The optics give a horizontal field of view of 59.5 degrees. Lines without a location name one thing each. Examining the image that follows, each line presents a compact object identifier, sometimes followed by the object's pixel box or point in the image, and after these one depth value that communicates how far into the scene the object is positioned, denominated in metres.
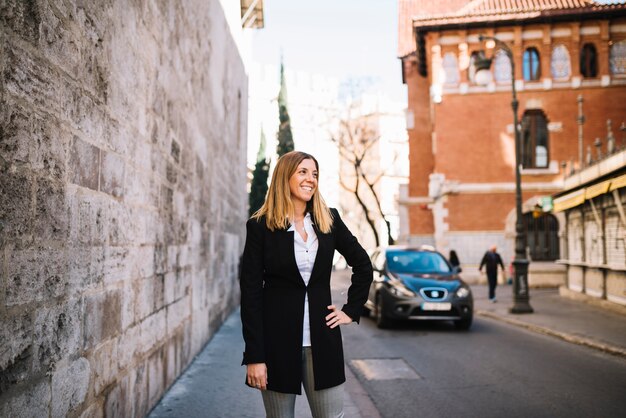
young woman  2.60
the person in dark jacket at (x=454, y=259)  22.34
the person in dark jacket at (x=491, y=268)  16.97
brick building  25.16
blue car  10.84
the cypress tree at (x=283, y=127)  39.84
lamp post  13.29
